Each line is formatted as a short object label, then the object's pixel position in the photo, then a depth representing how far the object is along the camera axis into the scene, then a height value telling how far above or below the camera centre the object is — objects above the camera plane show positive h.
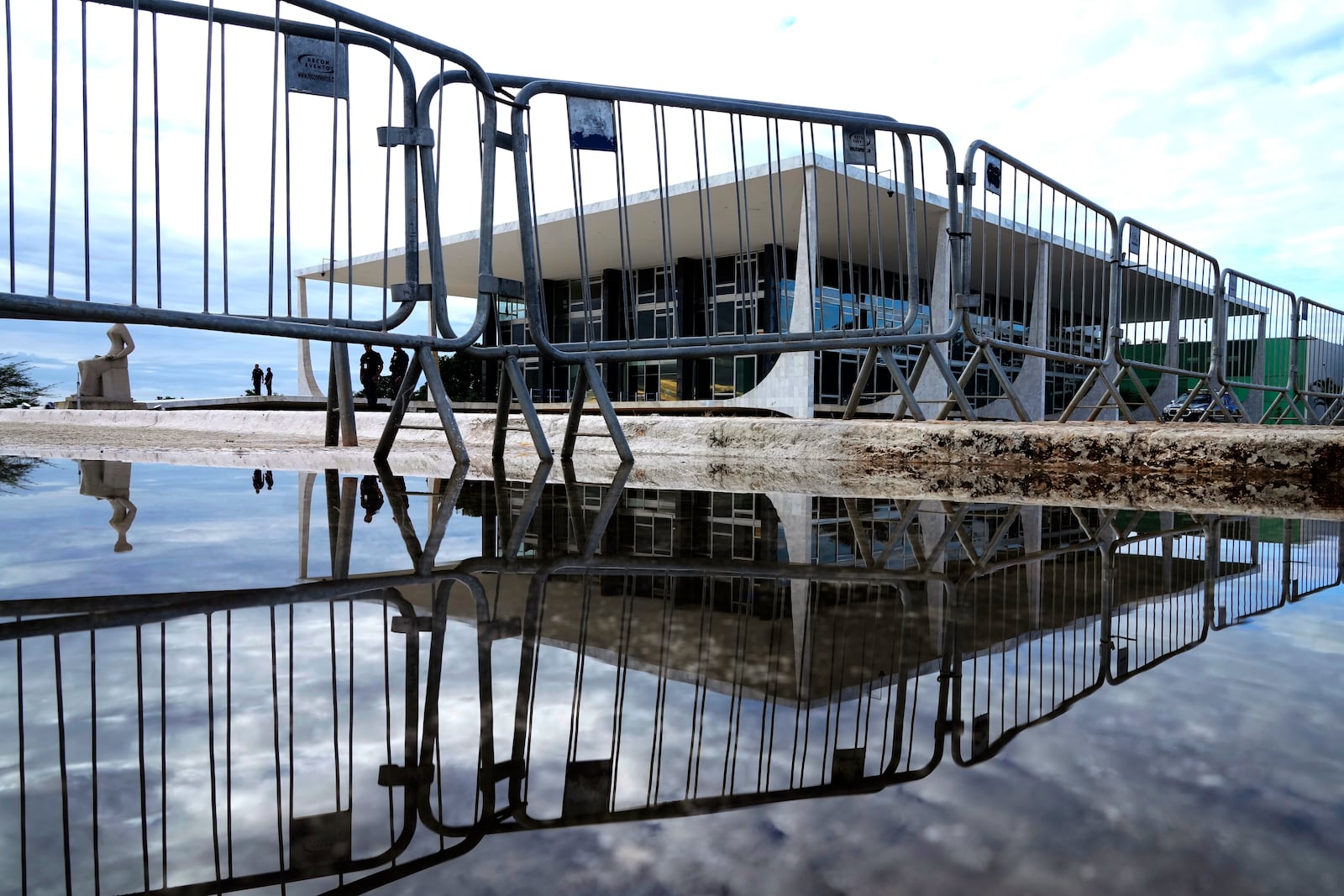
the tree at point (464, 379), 32.56 +1.54
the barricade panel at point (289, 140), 2.64 +1.03
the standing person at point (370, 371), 16.38 +0.93
